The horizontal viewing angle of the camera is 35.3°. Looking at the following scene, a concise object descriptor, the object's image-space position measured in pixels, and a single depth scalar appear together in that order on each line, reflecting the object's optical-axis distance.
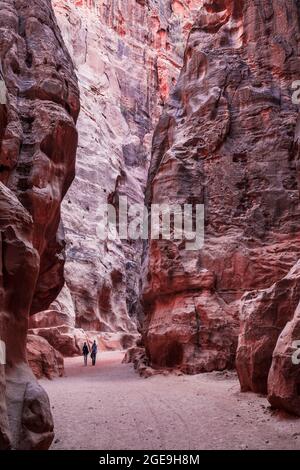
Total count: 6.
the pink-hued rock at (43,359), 18.77
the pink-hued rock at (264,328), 12.30
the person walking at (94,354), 25.19
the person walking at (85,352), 24.74
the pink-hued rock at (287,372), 9.40
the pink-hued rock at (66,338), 28.35
